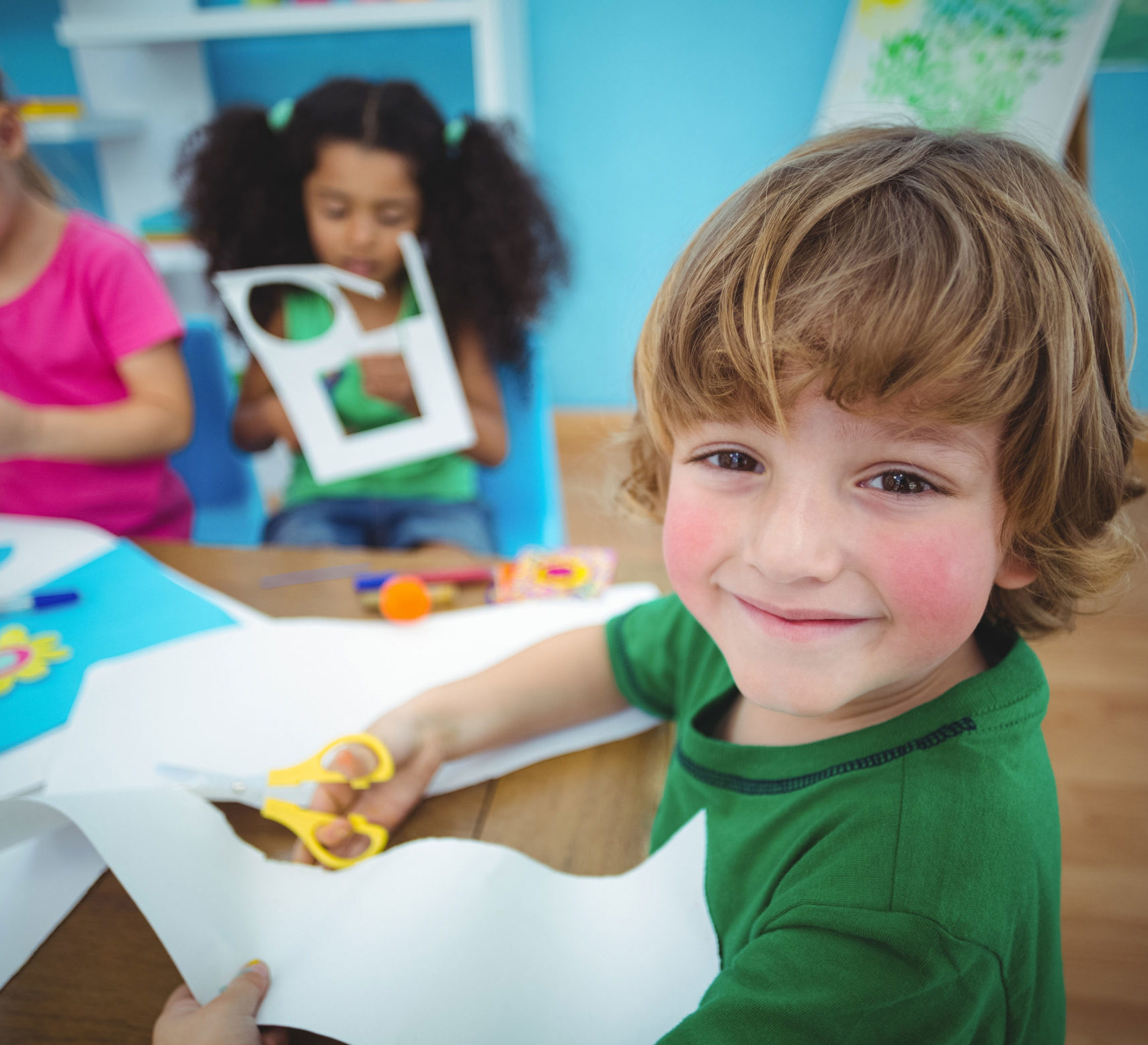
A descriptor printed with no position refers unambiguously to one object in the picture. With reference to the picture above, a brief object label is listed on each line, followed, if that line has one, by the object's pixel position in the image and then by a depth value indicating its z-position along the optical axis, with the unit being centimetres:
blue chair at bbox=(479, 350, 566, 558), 108
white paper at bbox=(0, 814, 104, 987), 39
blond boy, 32
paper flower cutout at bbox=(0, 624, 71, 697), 57
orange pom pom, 63
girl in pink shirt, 95
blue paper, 54
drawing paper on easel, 162
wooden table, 36
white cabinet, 146
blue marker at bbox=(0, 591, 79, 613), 64
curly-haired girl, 98
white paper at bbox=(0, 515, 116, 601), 69
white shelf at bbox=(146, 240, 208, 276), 170
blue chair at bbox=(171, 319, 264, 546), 109
